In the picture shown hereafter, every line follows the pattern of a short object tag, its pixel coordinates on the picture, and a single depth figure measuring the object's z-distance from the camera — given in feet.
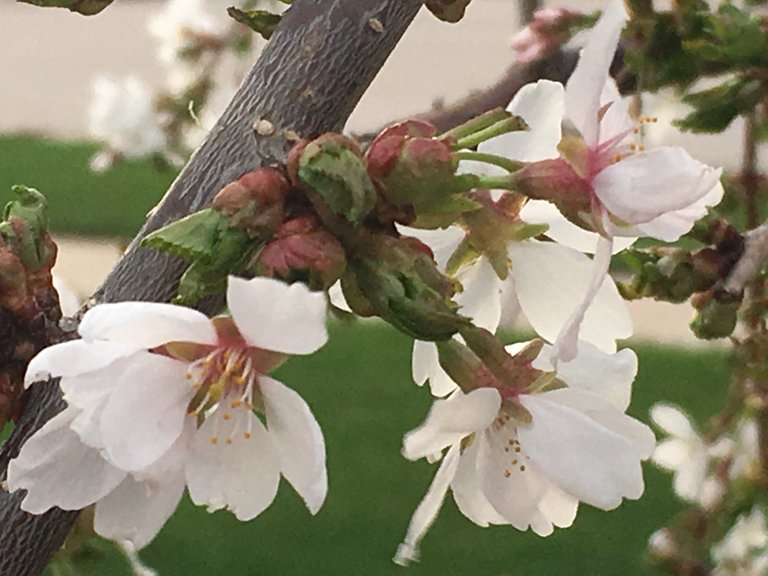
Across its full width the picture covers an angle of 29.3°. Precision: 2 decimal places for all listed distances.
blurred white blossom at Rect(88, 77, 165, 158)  2.08
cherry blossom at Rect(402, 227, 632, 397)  0.61
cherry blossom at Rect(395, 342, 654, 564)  0.55
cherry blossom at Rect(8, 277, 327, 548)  0.50
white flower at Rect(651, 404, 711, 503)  1.53
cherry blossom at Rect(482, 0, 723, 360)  0.52
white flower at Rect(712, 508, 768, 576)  1.57
